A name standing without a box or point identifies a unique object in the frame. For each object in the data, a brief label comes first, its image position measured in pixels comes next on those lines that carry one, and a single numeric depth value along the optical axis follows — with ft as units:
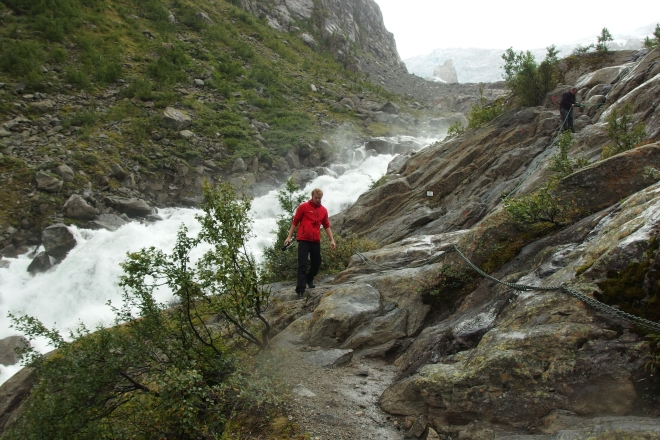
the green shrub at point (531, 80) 46.83
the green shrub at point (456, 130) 51.42
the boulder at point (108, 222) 49.62
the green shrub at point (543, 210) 17.42
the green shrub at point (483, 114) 48.06
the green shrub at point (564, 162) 21.71
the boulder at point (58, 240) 44.91
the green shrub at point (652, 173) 15.83
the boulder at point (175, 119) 71.36
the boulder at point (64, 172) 52.70
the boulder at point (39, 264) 42.68
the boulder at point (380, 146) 86.99
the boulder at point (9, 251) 43.80
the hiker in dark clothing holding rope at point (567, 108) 37.09
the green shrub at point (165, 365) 13.01
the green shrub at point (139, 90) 73.39
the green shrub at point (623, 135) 22.71
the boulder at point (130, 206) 54.08
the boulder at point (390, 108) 112.68
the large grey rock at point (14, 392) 23.30
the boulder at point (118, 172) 58.18
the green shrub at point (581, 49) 57.06
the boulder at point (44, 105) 61.41
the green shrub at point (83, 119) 61.65
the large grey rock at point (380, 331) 18.62
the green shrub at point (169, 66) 81.82
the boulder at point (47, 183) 50.21
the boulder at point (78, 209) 49.88
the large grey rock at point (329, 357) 17.33
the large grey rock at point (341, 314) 19.70
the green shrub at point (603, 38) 53.78
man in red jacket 24.79
